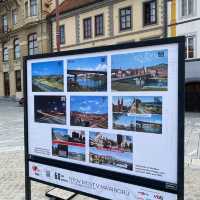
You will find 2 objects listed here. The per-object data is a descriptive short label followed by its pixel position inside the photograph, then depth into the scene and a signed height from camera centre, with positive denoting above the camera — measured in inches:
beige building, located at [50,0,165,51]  726.1 +233.9
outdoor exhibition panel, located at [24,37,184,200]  89.3 -12.8
